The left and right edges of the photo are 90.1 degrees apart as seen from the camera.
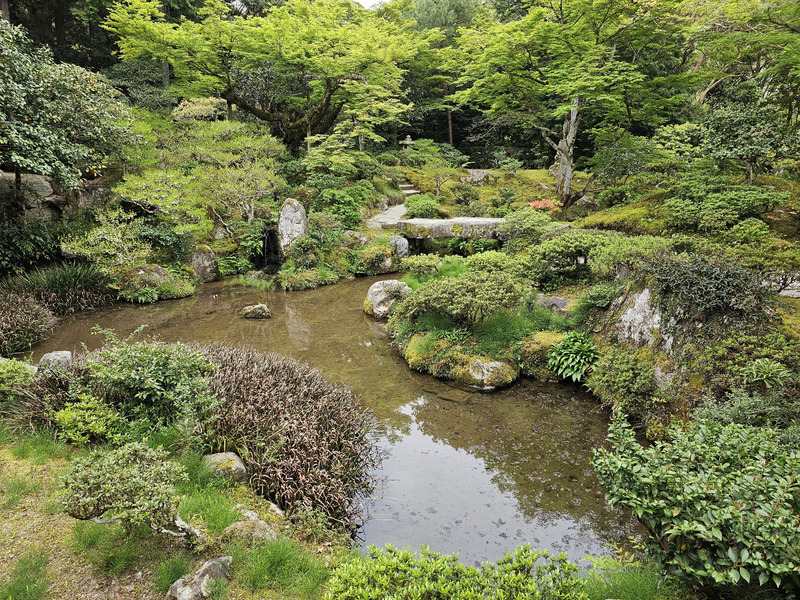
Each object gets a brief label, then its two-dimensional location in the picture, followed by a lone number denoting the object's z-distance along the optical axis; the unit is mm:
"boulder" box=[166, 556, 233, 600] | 3109
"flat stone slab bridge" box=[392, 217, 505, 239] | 15016
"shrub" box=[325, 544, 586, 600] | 2748
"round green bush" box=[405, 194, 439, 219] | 17078
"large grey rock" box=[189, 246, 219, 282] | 14125
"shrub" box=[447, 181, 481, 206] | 19198
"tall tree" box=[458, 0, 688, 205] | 12562
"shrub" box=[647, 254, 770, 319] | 5797
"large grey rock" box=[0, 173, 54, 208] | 11438
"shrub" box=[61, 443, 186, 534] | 3158
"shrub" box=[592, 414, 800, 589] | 2355
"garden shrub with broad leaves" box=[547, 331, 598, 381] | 7699
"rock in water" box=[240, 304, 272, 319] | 11383
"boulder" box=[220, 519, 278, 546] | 3725
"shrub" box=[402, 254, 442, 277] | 11492
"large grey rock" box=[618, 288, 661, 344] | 6848
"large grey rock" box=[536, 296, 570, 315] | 9125
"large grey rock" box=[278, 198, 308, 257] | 14945
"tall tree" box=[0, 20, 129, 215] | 8914
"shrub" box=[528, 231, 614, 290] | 9422
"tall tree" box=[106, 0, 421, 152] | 15922
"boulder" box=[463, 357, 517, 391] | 7848
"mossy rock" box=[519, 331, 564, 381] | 8167
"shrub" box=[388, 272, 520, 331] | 8188
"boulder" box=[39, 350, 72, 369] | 5375
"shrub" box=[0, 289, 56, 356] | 8172
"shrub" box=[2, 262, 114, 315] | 10484
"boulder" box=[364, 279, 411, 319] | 11406
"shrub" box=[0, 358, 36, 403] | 5070
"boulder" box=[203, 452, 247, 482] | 4570
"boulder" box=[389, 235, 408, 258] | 15453
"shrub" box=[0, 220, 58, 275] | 10875
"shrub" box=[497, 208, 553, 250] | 11727
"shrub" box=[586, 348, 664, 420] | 6426
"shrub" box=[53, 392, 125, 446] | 4395
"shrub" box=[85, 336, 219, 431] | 4719
